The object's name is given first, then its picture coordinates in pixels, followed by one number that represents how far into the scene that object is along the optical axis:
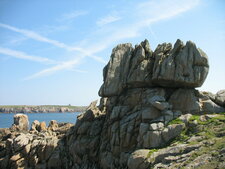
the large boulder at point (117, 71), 39.03
